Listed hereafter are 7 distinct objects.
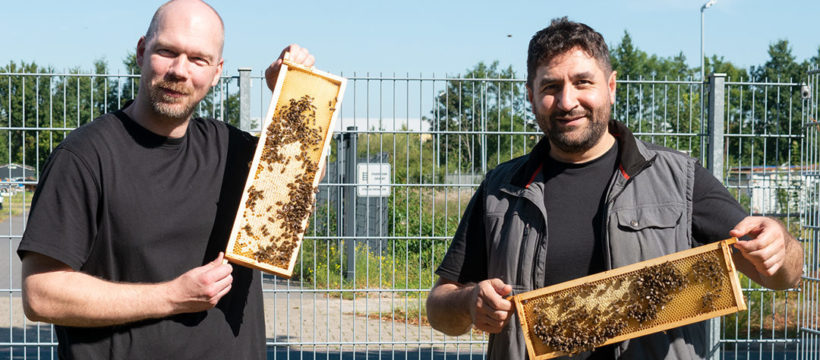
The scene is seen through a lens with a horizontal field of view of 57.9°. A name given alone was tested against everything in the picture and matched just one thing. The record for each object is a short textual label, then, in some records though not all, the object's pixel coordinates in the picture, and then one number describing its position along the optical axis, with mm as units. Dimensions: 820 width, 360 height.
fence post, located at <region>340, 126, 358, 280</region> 6992
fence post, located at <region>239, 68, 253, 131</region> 6309
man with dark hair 2955
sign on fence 6645
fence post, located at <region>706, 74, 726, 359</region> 6754
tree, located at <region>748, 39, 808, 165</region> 58844
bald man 2699
